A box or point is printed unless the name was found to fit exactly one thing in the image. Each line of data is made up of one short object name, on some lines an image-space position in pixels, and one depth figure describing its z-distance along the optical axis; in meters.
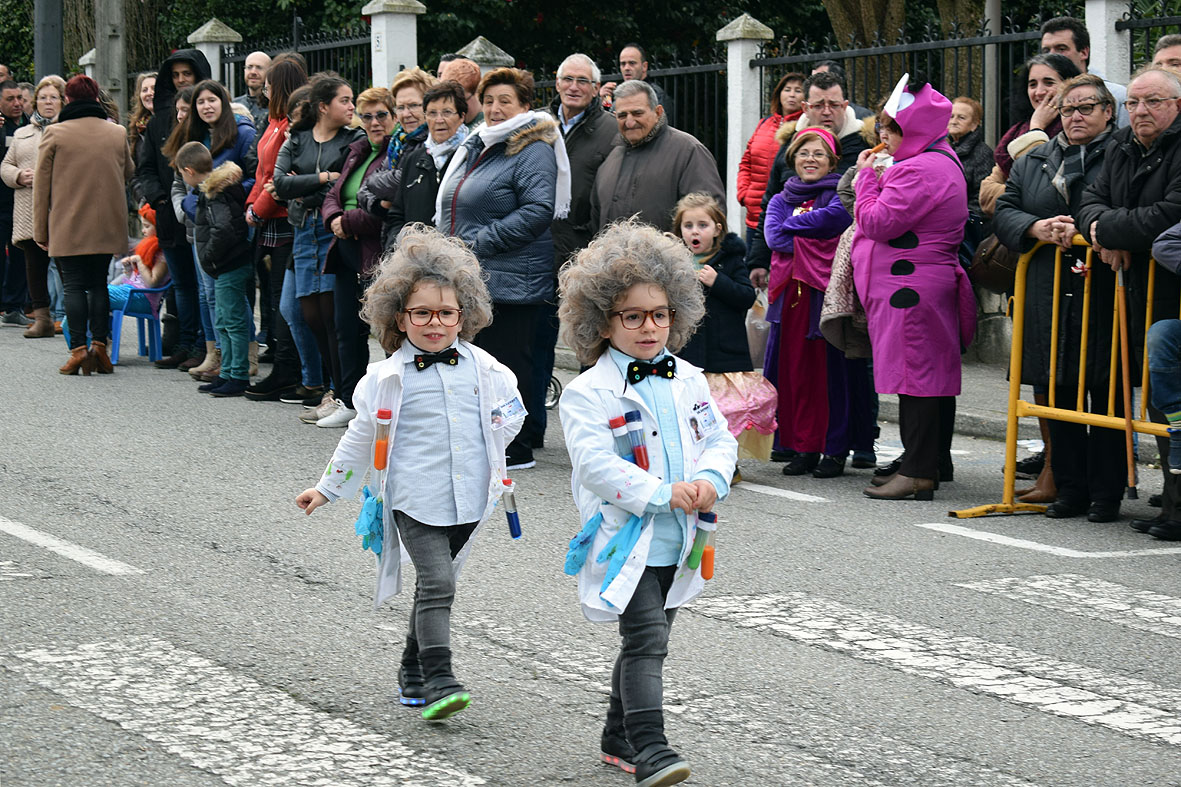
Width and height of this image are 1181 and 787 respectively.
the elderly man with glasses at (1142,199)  7.41
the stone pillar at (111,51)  22.56
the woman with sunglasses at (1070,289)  7.85
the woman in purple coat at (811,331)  8.99
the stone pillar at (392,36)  17.11
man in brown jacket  9.20
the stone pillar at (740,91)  14.43
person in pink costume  8.16
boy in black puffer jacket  11.75
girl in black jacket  8.43
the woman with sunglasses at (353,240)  10.34
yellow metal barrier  7.60
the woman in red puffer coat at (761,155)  11.15
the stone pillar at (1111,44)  11.66
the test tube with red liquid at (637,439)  4.36
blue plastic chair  13.42
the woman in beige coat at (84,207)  12.78
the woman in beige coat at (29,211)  15.10
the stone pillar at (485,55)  16.33
